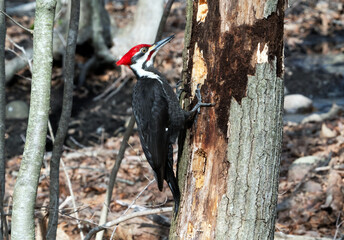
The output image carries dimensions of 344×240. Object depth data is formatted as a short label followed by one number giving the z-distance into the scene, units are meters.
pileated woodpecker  5.85
